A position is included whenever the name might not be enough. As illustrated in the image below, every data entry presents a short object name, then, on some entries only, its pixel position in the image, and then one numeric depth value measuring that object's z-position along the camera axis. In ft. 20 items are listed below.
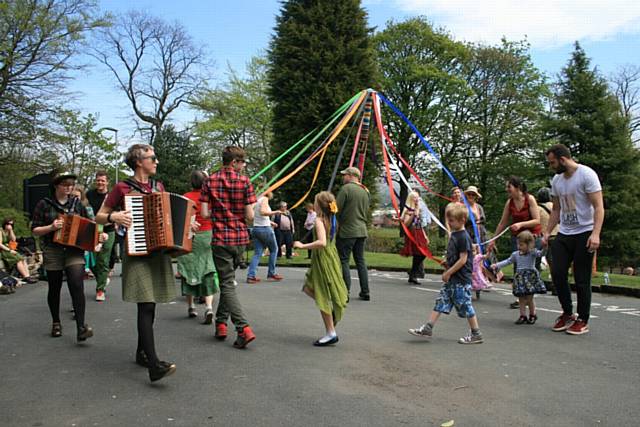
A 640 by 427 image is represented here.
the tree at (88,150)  121.08
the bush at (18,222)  56.75
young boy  19.10
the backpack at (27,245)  46.75
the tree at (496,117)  115.03
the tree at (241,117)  133.80
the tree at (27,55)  68.33
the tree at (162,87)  129.08
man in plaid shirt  17.97
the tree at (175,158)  110.83
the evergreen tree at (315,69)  78.84
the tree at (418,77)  117.80
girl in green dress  18.33
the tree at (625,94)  119.07
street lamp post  120.06
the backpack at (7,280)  32.07
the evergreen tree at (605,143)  75.92
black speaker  50.75
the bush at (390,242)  84.99
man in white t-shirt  20.24
